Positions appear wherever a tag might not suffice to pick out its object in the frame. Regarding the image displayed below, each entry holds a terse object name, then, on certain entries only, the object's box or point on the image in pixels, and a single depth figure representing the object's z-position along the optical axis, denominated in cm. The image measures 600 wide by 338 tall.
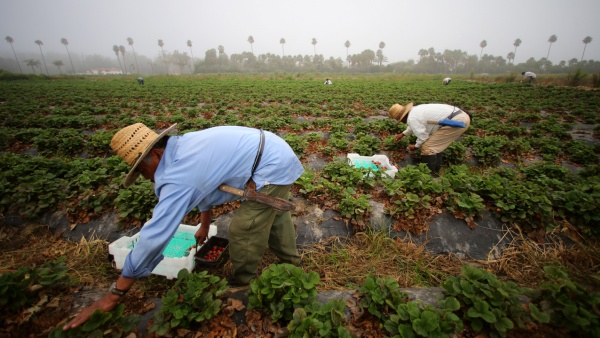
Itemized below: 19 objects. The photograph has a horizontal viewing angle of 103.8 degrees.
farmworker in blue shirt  175
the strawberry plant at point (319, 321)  170
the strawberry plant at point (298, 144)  618
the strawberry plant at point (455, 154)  594
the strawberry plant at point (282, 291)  193
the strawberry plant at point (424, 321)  168
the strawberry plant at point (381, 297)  200
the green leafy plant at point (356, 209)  379
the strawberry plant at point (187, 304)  187
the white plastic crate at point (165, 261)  299
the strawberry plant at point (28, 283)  188
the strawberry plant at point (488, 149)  613
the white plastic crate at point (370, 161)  532
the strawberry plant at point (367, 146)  627
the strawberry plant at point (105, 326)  162
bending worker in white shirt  515
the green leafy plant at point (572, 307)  151
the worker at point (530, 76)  2511
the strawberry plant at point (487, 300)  172
